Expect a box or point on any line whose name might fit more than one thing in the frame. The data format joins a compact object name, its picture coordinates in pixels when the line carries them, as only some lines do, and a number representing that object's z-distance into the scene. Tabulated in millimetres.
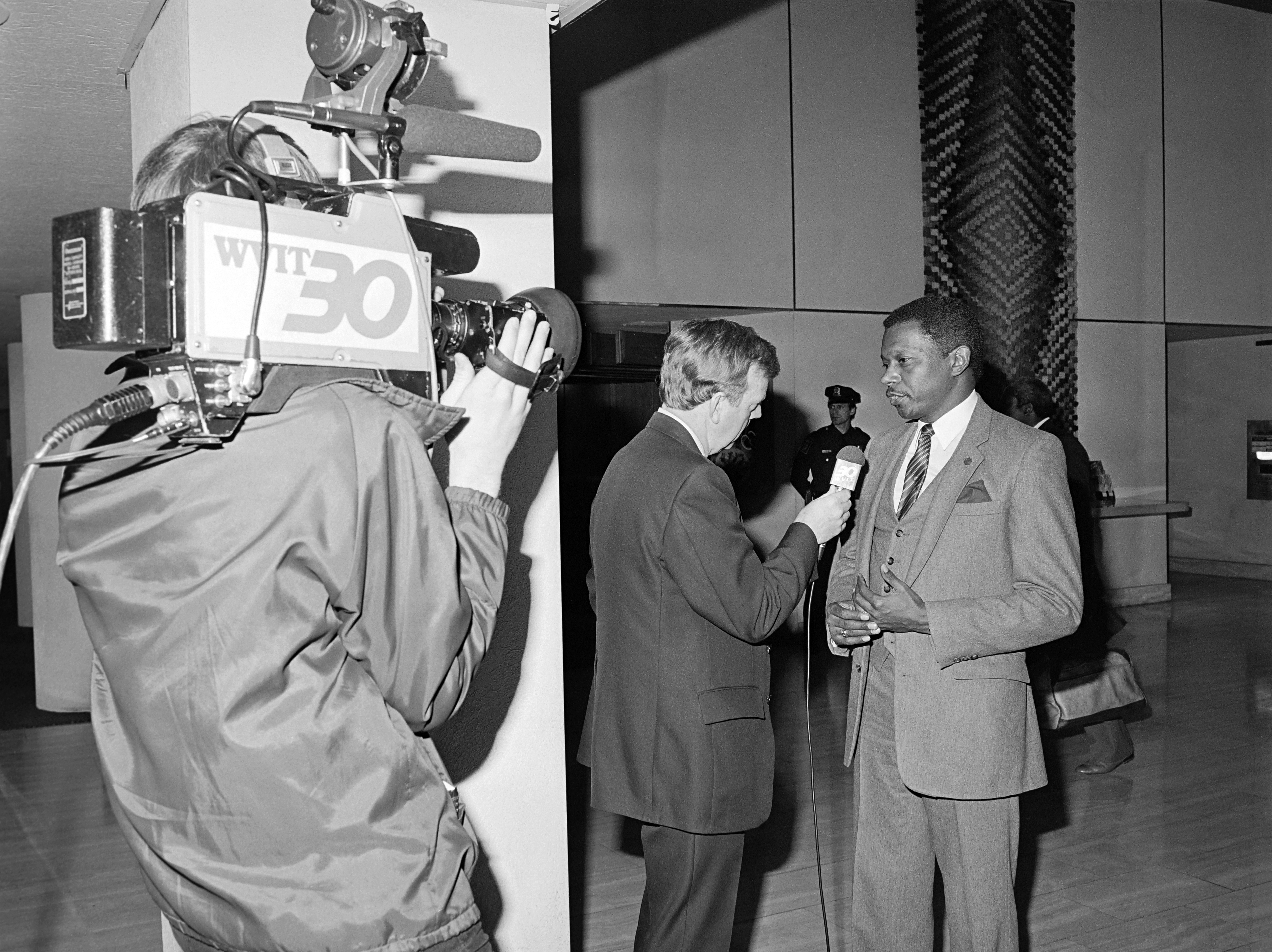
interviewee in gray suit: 2252
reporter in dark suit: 2168
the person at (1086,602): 4336
